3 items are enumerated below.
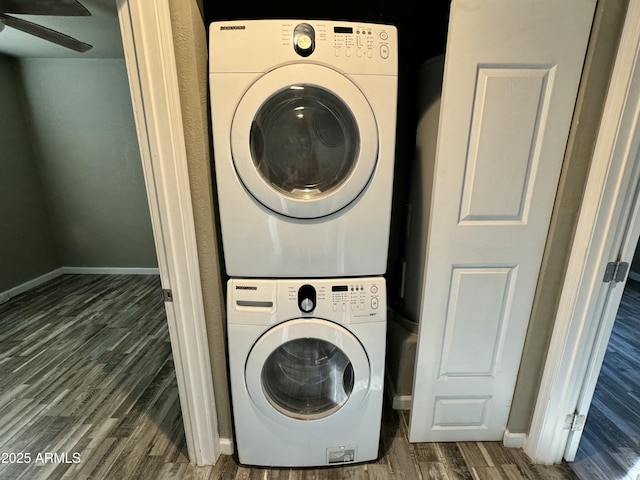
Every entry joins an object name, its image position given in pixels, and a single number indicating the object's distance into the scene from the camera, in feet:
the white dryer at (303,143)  3.27
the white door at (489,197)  3.46
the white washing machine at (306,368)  3.91
